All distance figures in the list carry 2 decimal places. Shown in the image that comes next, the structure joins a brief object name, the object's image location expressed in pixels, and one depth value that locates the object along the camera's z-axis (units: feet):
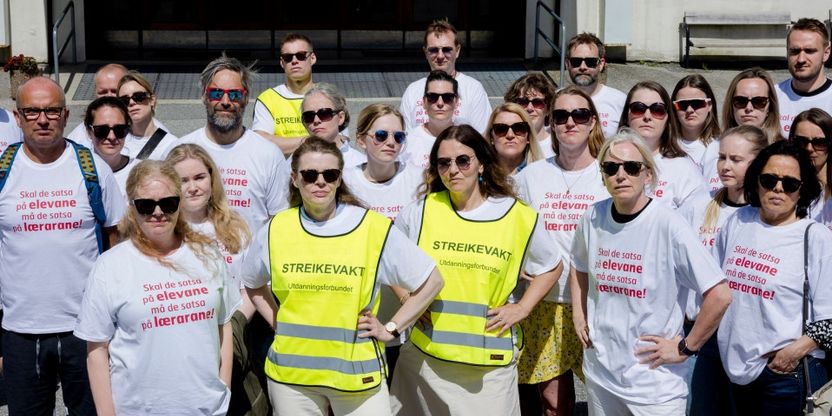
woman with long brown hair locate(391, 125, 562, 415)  17.46
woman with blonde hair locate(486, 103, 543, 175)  20.10
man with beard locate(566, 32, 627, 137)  25.08
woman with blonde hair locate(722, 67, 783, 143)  22.39
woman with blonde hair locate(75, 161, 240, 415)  14.79
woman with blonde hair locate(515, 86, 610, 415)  19.15
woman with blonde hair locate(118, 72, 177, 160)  21.73
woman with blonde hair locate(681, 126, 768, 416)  17.95
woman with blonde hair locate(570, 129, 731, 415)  16.25
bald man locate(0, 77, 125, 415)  17.80
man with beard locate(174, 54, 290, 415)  19.92
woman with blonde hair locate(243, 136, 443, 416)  16.15
